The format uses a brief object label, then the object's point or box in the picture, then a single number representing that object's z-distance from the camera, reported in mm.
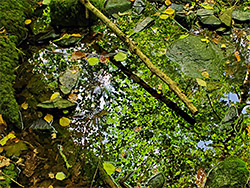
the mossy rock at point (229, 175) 1958
